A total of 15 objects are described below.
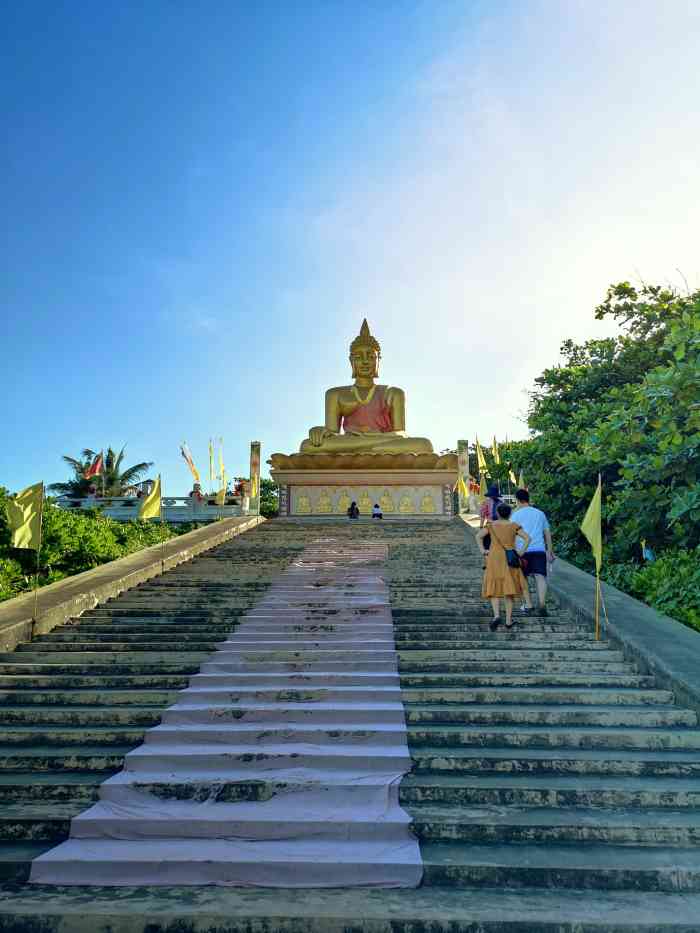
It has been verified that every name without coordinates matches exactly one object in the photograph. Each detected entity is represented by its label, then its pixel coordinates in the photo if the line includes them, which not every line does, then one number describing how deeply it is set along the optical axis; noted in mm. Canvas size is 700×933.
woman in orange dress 6695
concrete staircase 3246
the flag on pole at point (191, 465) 24281
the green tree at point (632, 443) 8148
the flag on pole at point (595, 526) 6887
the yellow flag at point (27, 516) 7227
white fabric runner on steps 3541
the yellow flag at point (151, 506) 13623
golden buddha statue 20469
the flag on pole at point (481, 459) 16922
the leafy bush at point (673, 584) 7430
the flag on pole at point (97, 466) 25391
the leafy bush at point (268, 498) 34388
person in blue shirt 7188
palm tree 29206
